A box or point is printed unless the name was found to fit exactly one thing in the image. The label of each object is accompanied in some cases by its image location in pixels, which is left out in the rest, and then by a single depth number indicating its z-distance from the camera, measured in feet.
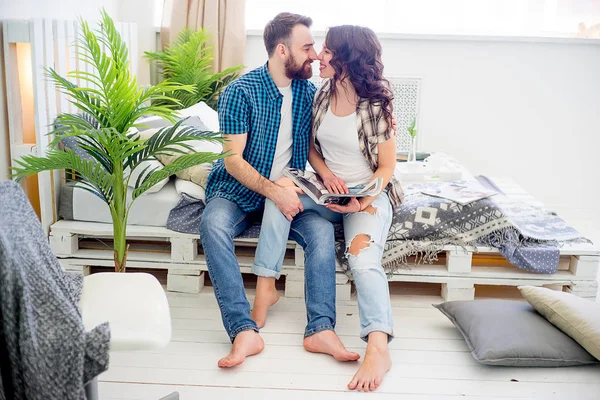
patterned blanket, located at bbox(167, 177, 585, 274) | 8.75
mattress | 9.06
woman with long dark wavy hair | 8.04
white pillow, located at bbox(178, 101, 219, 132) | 10.67
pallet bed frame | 8.82
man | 7.61
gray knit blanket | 4.30
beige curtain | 13.84
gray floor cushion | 7.12
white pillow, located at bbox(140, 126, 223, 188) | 9.19
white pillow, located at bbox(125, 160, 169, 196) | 9.09
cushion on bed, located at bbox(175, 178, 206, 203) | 8.99
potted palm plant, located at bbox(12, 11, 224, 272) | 7.06
